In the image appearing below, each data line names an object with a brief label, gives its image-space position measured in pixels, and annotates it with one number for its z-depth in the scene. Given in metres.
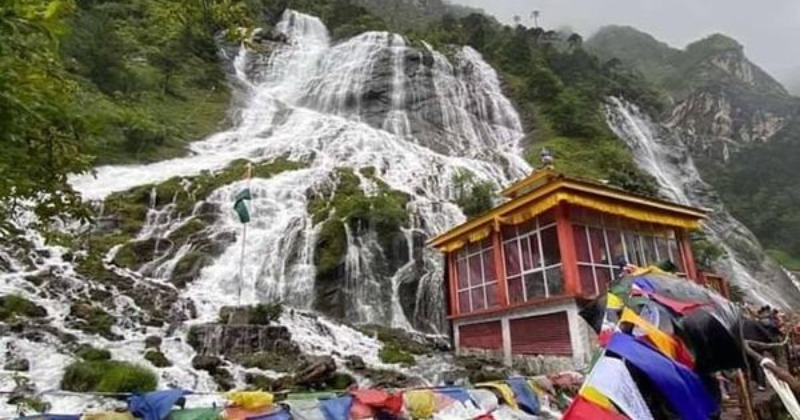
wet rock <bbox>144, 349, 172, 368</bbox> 10.23
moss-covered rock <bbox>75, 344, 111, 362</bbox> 9.84
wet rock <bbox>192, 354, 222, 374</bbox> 10.30
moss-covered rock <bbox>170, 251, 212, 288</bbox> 15.60
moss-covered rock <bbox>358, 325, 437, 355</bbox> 13.77
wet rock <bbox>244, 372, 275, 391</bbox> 9.80
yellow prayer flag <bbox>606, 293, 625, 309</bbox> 5.02
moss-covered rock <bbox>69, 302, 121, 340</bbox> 11.27
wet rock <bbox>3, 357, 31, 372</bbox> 9.28
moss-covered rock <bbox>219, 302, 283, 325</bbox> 12.57
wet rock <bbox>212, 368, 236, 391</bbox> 9.84
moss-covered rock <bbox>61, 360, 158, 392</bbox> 8.90
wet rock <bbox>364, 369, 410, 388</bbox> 10.36
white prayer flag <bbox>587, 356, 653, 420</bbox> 3.63
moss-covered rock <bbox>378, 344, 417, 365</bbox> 12.26
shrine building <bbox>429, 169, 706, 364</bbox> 10.87
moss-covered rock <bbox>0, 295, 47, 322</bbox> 11.27
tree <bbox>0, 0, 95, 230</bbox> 2.90
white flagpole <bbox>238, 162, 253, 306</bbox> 15.84
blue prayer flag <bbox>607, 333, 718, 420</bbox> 3.93
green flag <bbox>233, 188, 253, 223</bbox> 14.84
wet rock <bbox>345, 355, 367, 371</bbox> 11.32
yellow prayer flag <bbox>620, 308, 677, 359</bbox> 4.22
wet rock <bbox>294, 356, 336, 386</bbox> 9.94
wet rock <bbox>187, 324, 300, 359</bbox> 11.48
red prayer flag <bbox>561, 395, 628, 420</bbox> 3.52
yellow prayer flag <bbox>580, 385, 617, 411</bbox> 3.60
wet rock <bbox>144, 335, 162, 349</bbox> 10.98
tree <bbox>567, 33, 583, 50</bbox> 57.67
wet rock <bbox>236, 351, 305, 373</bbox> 10.93
